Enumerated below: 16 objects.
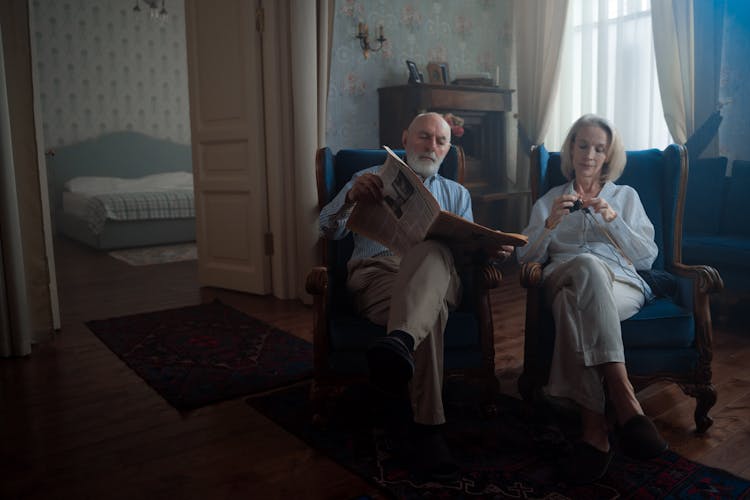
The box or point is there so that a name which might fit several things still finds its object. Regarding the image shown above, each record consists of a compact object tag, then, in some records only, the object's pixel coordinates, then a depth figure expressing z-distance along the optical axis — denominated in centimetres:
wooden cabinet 442
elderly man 166
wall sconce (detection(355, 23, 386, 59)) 437
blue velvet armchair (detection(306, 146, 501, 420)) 195
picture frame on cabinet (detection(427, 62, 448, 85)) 471
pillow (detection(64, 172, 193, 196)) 691
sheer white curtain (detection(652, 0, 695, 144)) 397
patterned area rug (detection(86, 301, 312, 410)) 244
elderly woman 172
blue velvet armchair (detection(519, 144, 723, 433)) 197
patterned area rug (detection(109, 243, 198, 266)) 544
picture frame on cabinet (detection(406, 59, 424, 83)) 448
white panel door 387
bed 606
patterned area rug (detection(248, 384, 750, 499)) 164
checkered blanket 598
